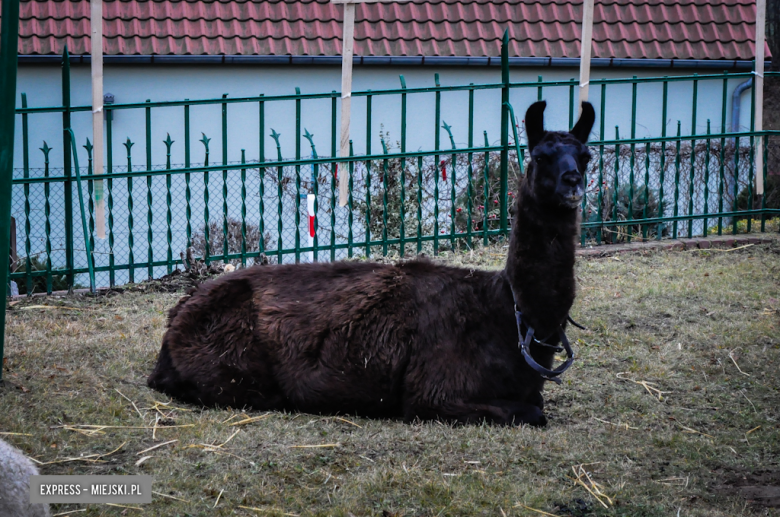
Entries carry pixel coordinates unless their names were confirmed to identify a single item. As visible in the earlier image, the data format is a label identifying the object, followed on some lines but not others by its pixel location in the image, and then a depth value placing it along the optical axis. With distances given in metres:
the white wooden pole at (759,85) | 10.13
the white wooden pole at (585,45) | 9.42
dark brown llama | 4.88
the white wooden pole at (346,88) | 8.98
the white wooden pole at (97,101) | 8.20
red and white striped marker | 9.68
